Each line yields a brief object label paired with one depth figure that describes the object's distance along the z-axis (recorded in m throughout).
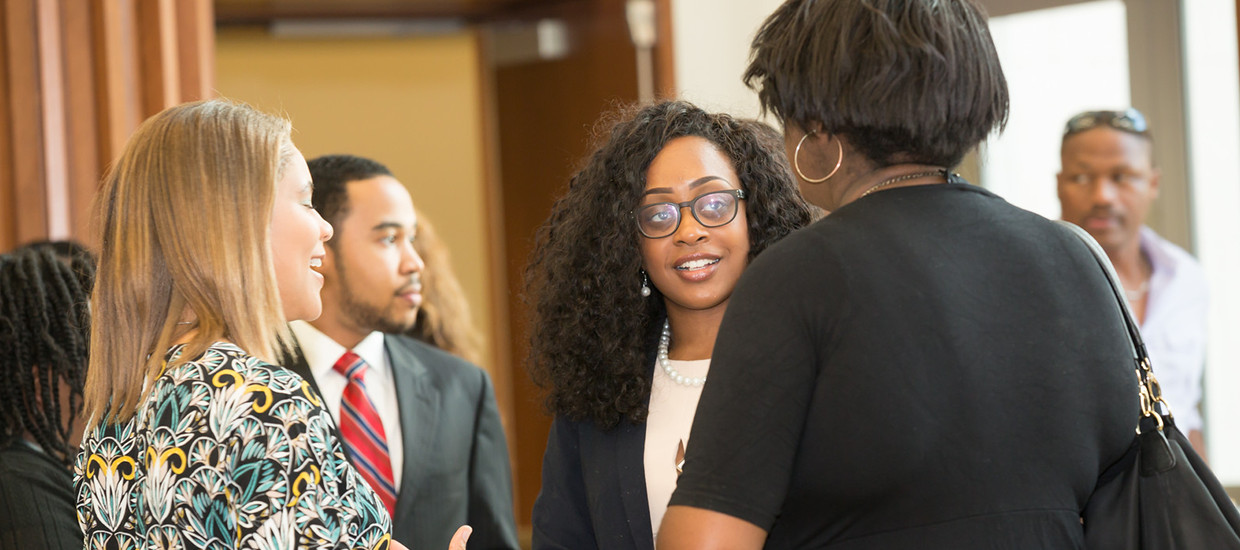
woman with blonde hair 3.80
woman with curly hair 4.21
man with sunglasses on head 4.95
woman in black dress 3.70
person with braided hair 4.10
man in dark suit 4.64
